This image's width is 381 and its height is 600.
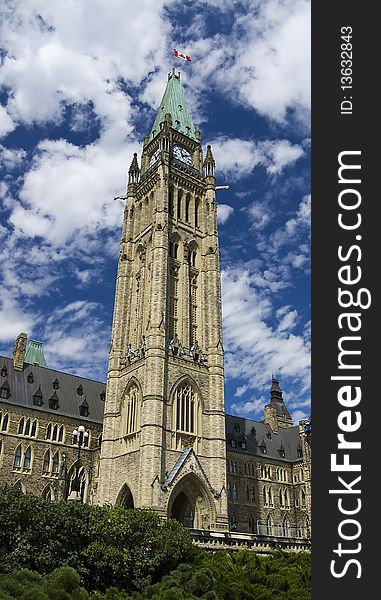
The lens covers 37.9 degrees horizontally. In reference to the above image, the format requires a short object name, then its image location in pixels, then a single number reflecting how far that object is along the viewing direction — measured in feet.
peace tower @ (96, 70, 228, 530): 145.28
